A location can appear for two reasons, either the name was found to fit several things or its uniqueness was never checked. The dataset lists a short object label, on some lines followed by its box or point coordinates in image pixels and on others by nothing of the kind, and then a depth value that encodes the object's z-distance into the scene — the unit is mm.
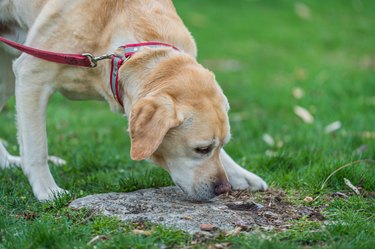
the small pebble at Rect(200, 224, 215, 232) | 3970
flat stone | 4098
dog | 4242
